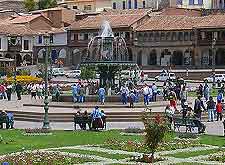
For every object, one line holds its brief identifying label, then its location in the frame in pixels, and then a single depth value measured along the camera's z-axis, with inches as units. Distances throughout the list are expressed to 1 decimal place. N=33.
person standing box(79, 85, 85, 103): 1652.2
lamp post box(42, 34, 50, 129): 1230.9
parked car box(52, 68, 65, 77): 3153.8
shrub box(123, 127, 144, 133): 1169.4
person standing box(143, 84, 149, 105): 1591.0
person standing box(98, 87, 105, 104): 1587.8
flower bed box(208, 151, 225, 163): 878.0
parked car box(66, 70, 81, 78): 3042.6
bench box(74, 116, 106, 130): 1249.4
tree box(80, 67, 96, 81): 2371.1
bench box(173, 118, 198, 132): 1210.6
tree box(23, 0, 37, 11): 4889.3
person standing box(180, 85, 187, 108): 1569.3
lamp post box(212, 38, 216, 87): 2827.3
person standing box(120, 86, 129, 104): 1596.9
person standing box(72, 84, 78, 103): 1638.8
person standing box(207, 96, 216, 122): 1393.3
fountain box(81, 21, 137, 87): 1718.8
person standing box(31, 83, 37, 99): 2000.5
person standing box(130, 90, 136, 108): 1553.0
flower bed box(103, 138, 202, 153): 965.2
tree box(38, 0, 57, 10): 4766.2
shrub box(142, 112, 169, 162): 826.8
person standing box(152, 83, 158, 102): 1704.2
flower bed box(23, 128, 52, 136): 1164.5
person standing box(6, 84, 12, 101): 1984.5
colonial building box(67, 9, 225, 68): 3176.7
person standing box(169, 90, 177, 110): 1400.1
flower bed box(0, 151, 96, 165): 839.1
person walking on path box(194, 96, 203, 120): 1336.9
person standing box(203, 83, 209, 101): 1772.8
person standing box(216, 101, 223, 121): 1417.3
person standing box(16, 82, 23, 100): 1972.1
